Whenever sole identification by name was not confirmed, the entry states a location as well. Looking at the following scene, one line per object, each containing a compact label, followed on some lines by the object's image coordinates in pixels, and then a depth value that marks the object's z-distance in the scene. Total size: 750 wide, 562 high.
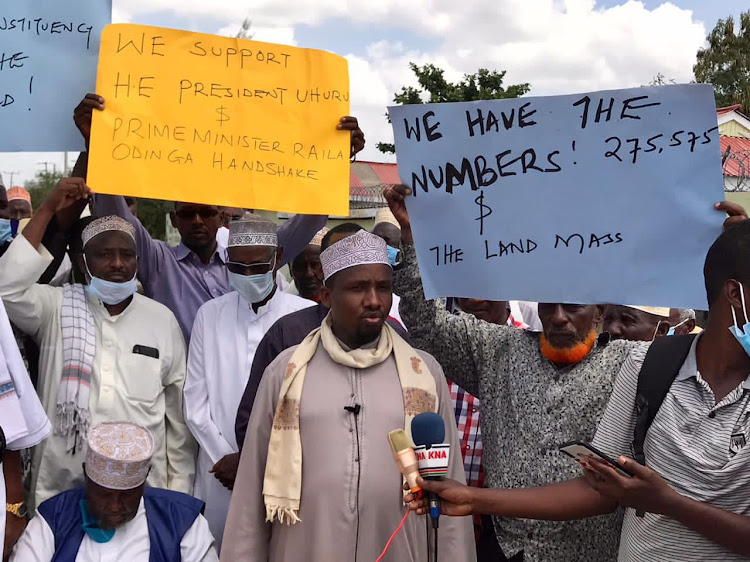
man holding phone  2.71
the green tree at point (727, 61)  46.53
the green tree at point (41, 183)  76.38
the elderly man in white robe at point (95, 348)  4.32
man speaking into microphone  3.66
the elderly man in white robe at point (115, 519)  4.25
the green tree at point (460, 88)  32.59
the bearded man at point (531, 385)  3.69
